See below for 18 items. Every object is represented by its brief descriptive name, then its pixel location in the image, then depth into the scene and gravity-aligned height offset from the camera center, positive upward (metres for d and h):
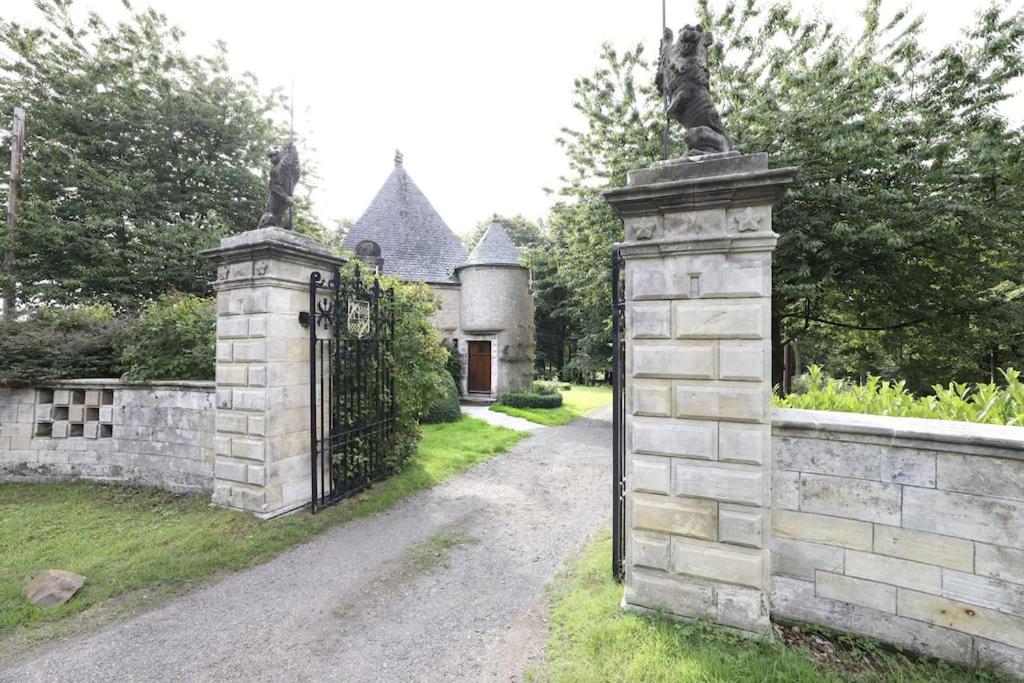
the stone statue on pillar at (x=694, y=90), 3.38 +1.93
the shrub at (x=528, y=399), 15.62 -2.03
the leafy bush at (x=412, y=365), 6.96 -0.38
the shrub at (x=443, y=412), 11.85 -1.88
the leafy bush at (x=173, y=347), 6.13 -0.08
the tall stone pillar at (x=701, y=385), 2.96 -0.29
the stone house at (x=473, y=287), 17.55 +2.23
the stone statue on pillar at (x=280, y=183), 5.43 +1.96
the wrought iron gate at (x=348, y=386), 5.48 -0.59
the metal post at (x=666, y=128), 3.40 +1.71
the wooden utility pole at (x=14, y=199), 10.29 +3.46
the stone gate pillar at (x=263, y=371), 4.92 -0.33
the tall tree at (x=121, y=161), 12.72 +5.75
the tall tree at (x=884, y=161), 8.51 +3.63
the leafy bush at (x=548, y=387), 17.17 -1.83
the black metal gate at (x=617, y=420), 3.71 -0.66
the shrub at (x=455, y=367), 17.25 -0.97
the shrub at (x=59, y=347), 6.29 -0.08
